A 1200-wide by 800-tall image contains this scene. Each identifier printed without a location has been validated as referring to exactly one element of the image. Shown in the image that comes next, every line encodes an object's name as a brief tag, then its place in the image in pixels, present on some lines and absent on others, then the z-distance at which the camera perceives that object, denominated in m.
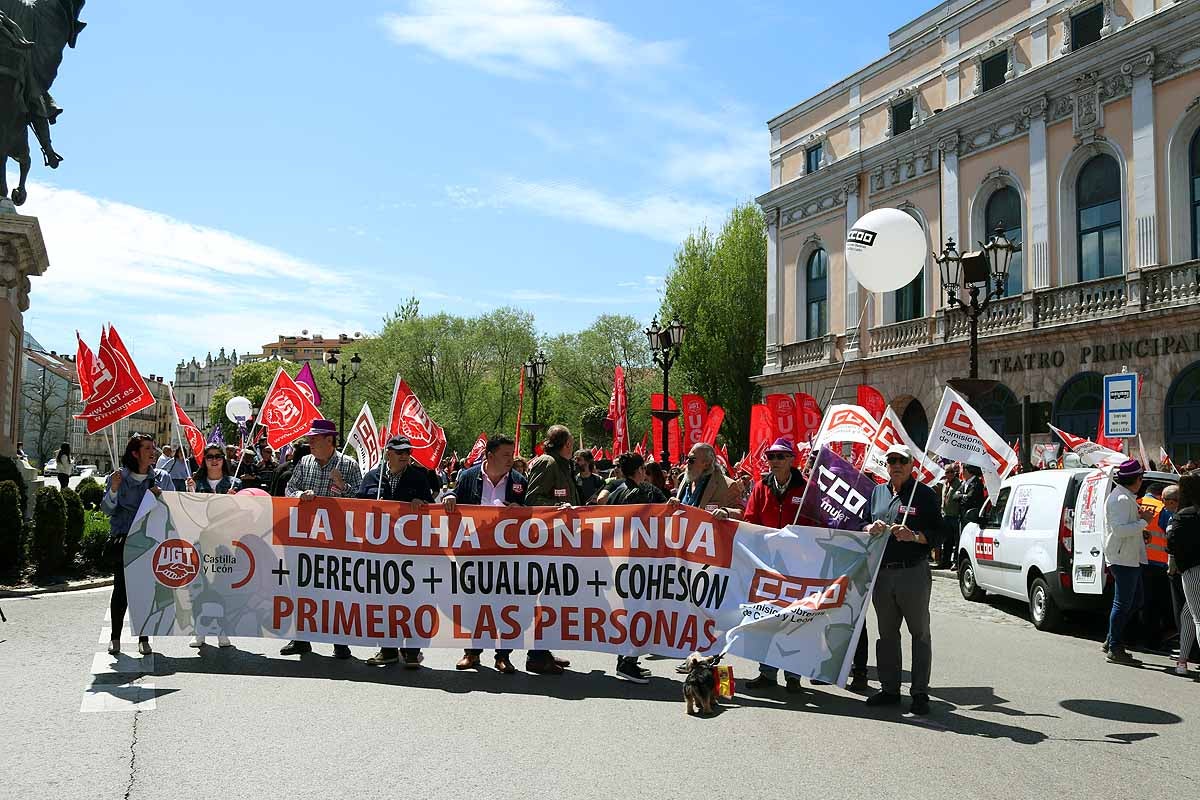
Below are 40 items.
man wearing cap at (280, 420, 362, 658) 9.05
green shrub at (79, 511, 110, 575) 13.87
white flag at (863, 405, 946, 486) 8.93
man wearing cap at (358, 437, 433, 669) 8.72
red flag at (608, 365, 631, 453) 25.41
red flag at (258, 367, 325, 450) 18.36
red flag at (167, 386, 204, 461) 17.89
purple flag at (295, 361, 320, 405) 20.64
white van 10.56
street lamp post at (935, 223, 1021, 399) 18.31
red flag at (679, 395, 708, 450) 24.30
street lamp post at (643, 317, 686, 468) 22.77
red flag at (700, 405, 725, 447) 23.31
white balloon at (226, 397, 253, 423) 28.57
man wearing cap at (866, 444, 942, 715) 7.35
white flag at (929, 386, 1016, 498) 8.97
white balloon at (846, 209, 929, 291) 11.52
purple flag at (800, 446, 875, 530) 7.86
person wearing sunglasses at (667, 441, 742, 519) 8.70
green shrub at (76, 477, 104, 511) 23.69
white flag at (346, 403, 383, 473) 16.89
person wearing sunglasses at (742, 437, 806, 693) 8.21
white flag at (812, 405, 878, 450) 10.66
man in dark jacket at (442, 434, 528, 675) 8.91
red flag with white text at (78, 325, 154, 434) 11.39
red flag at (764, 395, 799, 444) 21.78
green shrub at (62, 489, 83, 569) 13.55
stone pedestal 16.23
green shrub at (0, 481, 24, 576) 12.71
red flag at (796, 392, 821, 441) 23.28
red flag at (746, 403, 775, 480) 19.83
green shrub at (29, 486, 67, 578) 13.00
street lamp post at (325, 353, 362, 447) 44.88
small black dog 6.95
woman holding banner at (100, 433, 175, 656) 8.58
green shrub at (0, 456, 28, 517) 13.68
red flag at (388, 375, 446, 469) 17.23
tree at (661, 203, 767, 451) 44.62
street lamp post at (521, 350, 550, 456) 33.00
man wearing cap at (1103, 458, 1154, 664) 9.49
